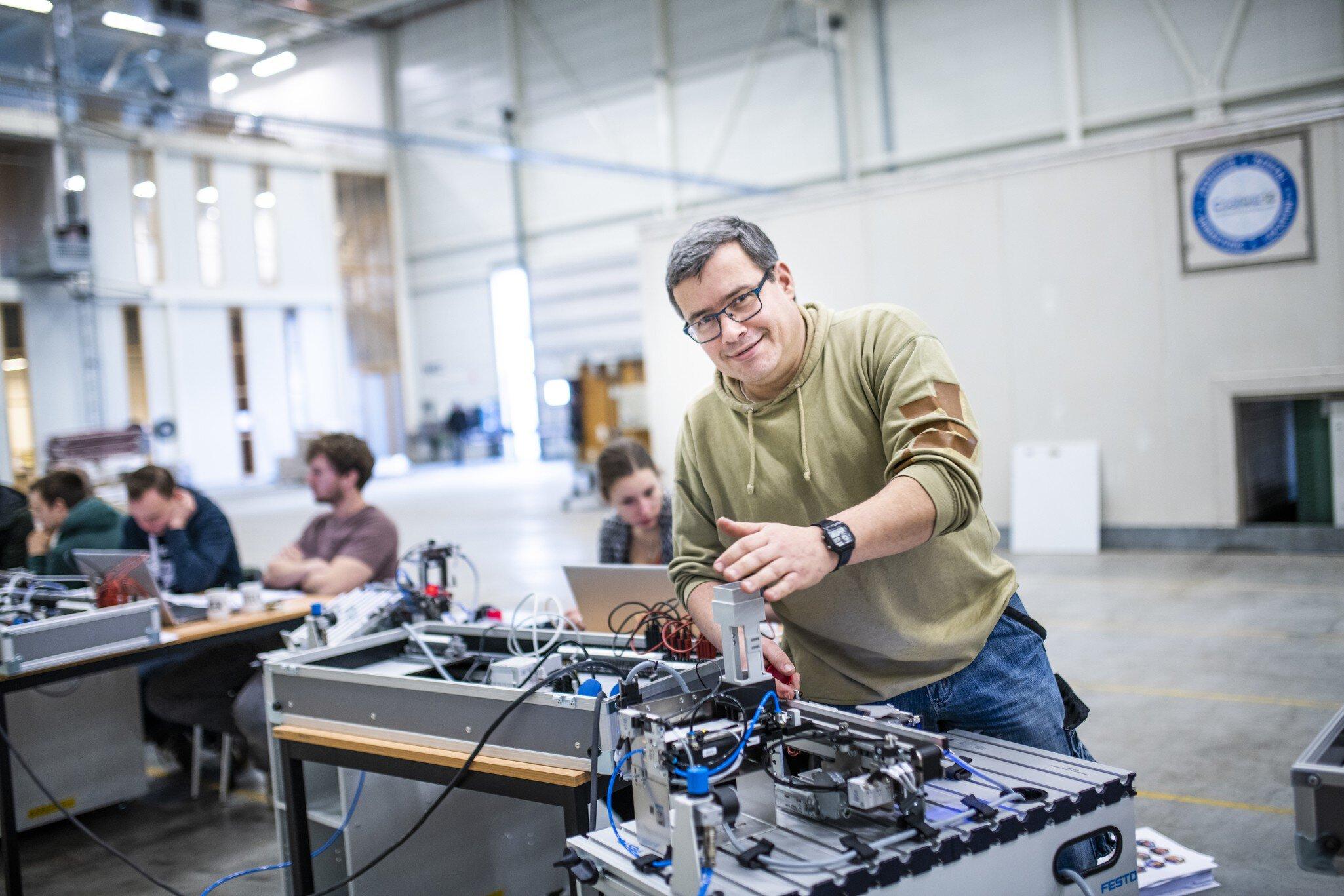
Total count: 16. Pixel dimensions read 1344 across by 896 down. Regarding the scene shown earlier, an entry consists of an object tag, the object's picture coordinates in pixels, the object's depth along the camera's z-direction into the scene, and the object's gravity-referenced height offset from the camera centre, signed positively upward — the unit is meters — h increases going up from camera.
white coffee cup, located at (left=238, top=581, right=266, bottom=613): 3.24 -0.52
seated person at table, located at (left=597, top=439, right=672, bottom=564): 2.92 -0.25
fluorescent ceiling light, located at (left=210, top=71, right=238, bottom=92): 15.49 +5.52
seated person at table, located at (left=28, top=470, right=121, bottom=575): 3.87 -0.29
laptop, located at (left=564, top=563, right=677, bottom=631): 2.31 -0.41
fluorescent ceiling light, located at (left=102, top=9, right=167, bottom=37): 10.45 +4.46
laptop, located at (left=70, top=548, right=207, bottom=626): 3.04 -0.40
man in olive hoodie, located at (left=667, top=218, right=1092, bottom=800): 1.46 -0.12
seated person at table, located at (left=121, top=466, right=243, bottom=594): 3.50 -0.33
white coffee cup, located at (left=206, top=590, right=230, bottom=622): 3.18 -0.53
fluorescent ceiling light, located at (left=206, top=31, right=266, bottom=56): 11.08 +4.40
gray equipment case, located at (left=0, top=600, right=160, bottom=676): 2.64 -0.51
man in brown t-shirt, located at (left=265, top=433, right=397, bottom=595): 3.45 -0.37
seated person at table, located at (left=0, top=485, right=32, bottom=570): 4.03 -0.30
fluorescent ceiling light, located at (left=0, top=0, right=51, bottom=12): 8.76 +3.92
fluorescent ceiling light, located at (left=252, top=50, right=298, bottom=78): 14.92 +5.51
